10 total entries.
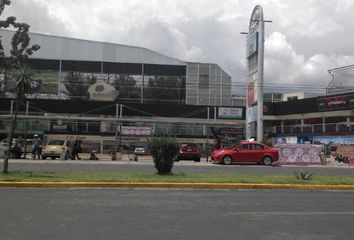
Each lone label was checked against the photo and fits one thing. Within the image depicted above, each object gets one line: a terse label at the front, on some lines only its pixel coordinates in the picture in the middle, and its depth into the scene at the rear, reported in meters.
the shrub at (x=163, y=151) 19.11
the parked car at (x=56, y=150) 34.88
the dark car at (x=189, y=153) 37.89
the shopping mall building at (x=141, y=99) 59.28
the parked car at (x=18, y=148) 33.72
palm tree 18.69
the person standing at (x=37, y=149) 34.38
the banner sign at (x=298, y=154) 34.78
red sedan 32.47
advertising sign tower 51.47
